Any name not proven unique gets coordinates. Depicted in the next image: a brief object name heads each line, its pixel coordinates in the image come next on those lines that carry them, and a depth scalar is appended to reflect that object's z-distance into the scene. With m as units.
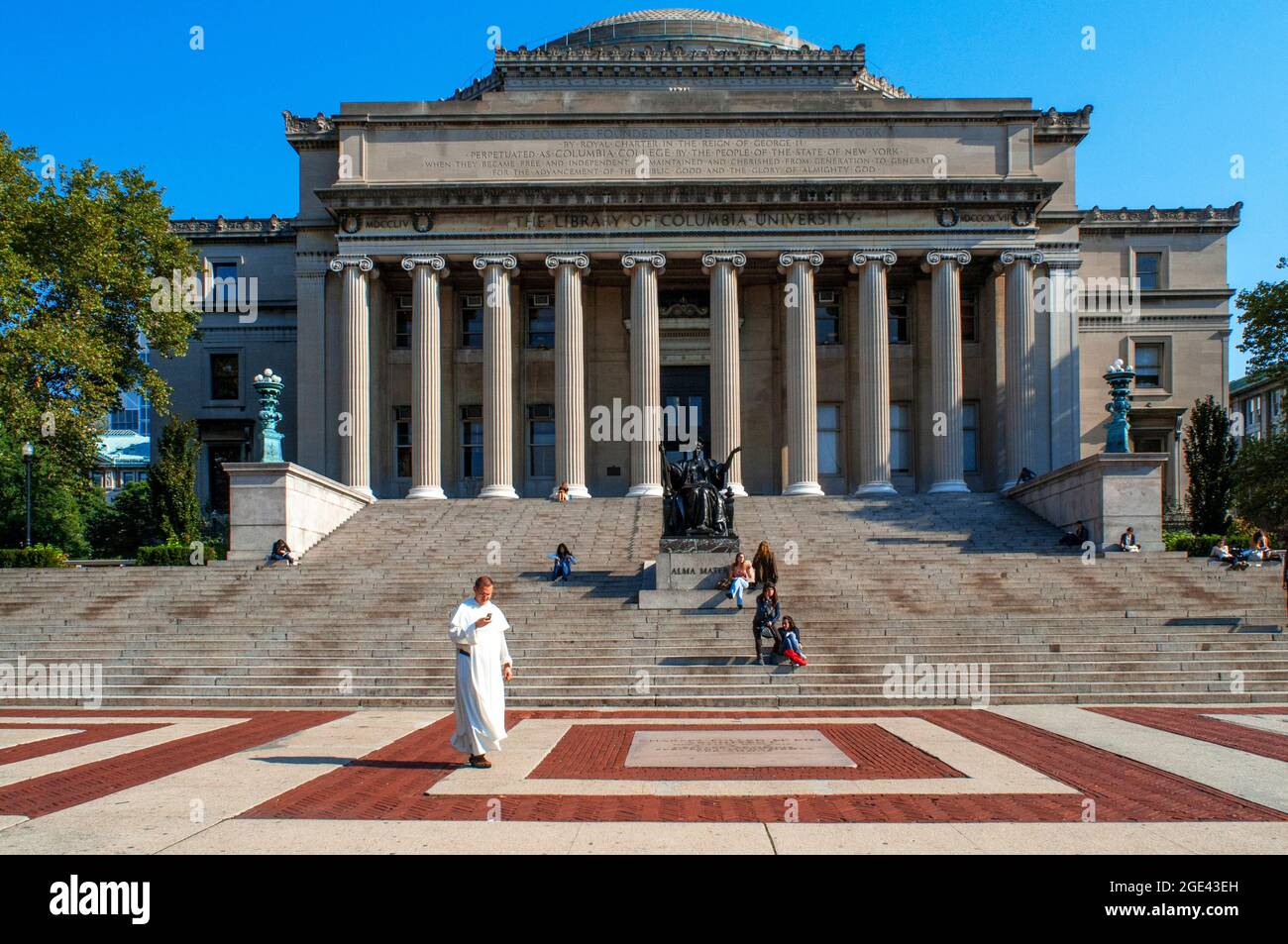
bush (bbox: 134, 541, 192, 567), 33.28
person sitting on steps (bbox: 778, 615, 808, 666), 19.14
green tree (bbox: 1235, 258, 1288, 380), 35.06
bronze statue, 24.22
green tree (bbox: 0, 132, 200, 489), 35.19
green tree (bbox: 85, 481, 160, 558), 46.31
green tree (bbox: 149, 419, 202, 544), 38.09
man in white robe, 11.50
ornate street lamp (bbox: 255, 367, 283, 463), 31.62
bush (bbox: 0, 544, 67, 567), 33.09
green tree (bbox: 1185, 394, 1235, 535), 38.84
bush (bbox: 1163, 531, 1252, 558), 32.41
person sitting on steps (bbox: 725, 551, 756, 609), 22.80
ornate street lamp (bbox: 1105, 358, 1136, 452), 31.14
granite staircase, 19.03
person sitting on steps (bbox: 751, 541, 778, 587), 21.16
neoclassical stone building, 41.75
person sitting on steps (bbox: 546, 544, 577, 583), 26.70
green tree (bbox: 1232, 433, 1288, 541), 34.72
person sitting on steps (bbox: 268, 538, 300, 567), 29.98
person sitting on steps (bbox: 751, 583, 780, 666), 19.45
